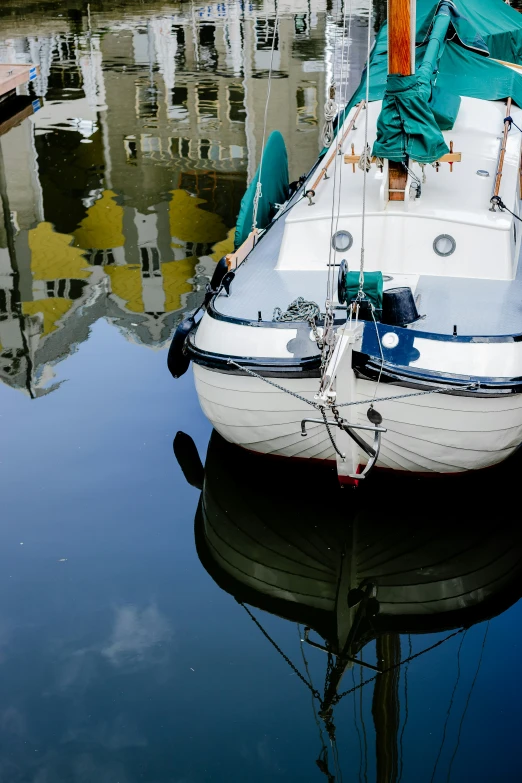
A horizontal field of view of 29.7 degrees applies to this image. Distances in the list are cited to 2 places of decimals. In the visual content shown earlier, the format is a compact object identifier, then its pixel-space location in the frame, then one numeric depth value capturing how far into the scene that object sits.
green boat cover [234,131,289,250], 11.87
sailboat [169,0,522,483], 8.18
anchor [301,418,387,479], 8.18
